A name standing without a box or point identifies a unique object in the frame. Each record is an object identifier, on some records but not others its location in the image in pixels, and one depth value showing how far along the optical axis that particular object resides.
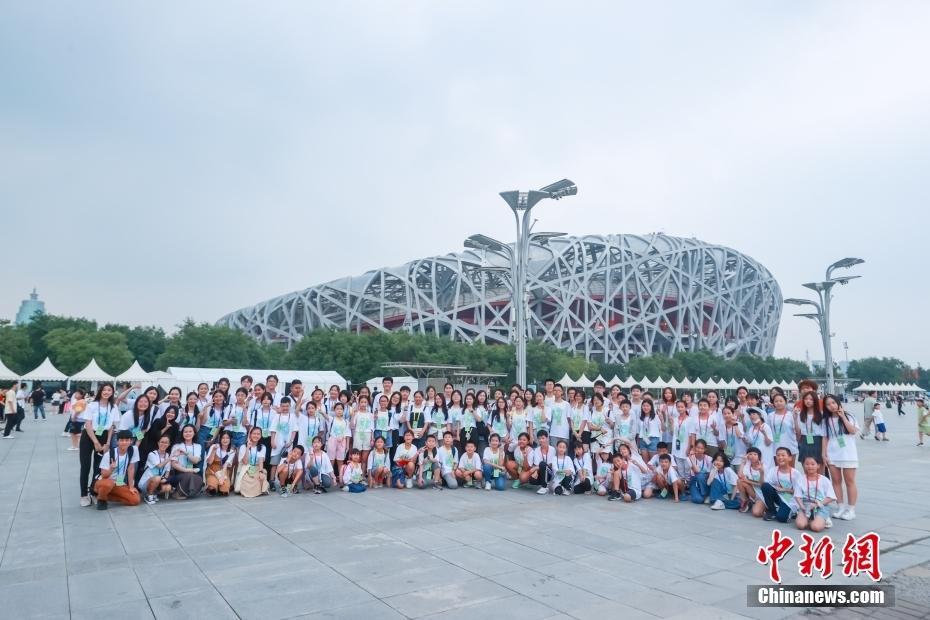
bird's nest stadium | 58.50
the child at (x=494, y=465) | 9.64
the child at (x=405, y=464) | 9.51
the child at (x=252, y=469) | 8.47
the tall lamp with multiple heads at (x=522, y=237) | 18.64
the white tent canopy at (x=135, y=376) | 25.75
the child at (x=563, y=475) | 9.17
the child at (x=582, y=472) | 9.20
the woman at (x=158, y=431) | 8.10
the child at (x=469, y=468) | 9.62
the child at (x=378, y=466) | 9.52
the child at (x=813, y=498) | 6.83
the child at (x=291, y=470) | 8.71
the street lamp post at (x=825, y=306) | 26.41
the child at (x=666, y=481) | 8.81
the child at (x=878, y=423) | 18.00
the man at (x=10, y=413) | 16.59
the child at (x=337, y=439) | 9.41
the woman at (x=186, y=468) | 8.21
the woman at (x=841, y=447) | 7.39
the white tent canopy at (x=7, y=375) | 25.27
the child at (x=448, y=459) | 9.62
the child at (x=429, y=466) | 9.60
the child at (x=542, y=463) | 9.35
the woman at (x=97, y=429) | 7.65
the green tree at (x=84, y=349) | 41.28
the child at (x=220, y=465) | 8.39
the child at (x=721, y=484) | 8.20
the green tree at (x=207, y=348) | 40.72
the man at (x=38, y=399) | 24.02
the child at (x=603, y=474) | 9.05
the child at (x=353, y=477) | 9.07
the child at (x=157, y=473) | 7.98
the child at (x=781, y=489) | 7.16
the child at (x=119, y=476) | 7.43
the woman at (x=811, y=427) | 7.69
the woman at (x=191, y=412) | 9.11
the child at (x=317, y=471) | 8.96
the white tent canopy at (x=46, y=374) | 27.94
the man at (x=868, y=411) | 18.50
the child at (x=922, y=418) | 15.73
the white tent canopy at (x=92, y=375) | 27.33
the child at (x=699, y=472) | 8.66
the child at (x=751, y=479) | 7.83
